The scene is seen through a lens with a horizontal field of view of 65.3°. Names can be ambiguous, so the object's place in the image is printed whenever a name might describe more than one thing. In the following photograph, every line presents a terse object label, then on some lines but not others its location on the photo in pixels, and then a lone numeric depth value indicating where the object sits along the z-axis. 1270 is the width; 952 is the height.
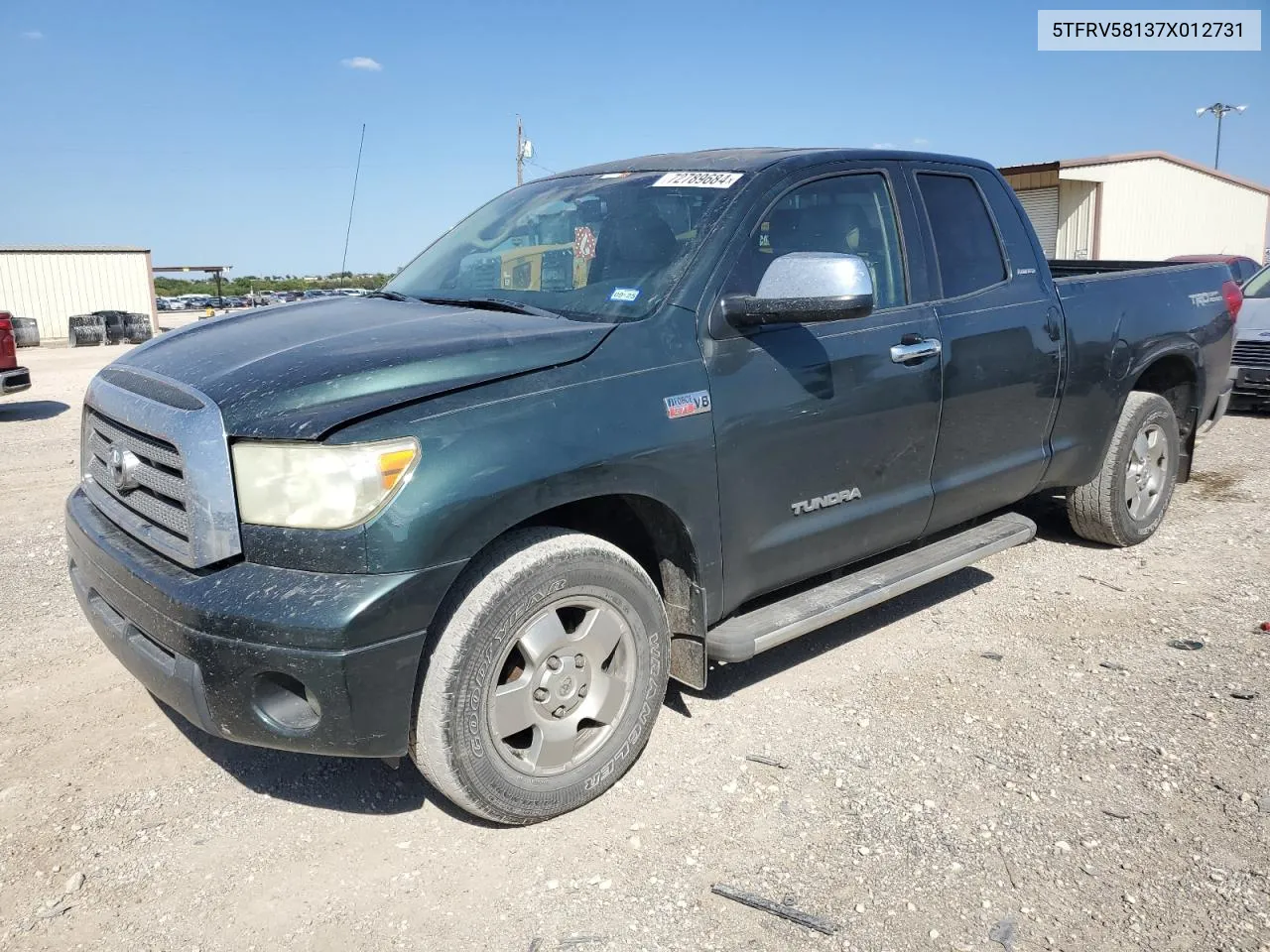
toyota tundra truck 2.51
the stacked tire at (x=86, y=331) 25.95
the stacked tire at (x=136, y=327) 27.16
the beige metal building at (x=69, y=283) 28.69
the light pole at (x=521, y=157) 26.12
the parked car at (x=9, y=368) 10.45
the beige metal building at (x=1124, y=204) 26.44
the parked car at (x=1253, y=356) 9.36
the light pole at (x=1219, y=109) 57.92
